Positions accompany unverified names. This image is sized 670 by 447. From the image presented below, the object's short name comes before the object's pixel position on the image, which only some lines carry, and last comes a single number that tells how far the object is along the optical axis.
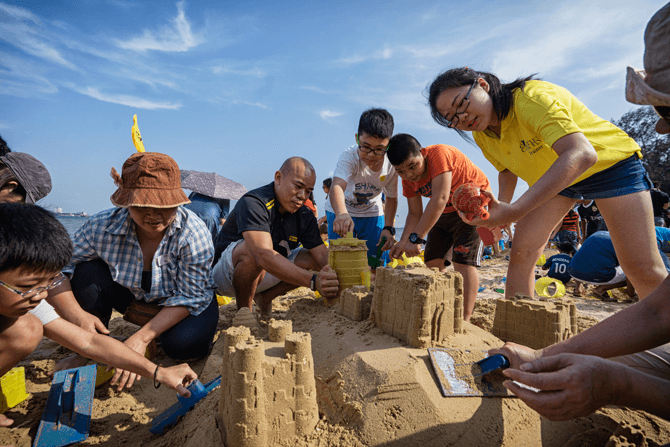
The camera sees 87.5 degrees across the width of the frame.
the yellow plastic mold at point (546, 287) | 4.50
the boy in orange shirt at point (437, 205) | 3.15
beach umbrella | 6.10
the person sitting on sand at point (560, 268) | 5.49
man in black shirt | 2.97
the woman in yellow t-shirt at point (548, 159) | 1.95
